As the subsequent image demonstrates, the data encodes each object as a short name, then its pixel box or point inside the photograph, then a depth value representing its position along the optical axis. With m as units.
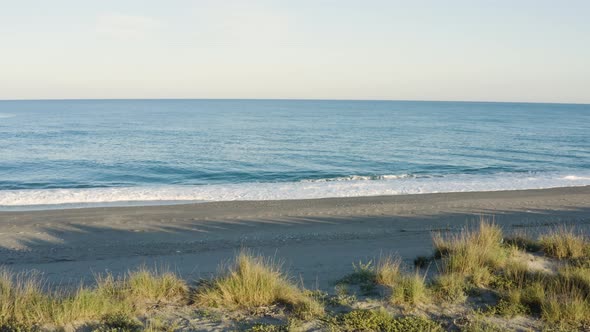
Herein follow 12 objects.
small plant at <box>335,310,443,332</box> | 5.76
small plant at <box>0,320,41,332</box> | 5.58
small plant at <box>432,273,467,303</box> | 6.75
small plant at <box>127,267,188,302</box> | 6.76
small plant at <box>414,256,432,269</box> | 8.61
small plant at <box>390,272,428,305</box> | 6.60
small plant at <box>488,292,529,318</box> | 6.22
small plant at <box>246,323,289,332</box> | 5.72
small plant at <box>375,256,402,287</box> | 7.33
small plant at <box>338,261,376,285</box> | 7.58
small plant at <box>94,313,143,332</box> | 5.66
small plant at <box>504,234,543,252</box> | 9.14
